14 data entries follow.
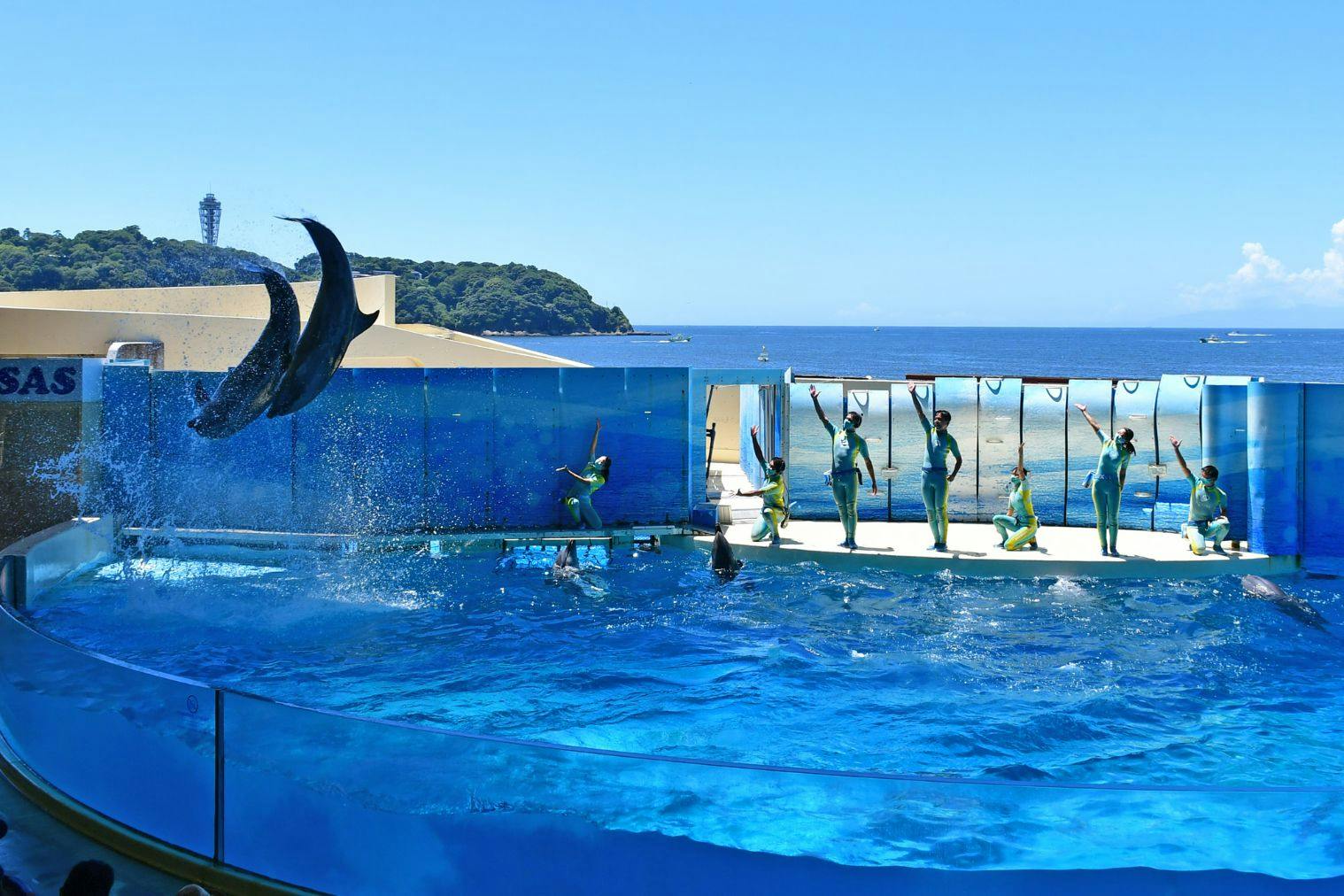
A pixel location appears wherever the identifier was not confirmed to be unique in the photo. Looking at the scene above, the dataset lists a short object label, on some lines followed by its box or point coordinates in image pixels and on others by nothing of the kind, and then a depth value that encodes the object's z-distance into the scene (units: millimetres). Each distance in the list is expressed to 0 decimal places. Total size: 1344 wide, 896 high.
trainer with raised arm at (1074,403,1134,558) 13141
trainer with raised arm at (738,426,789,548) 13883
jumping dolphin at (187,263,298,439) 10273
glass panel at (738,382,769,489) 17094
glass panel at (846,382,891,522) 15328
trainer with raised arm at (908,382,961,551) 13500
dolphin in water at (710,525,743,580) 13023
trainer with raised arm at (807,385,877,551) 13680
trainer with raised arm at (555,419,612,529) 14516
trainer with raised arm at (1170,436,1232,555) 13156
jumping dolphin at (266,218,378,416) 9273
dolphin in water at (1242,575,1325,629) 11391
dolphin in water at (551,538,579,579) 12812
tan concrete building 19500
